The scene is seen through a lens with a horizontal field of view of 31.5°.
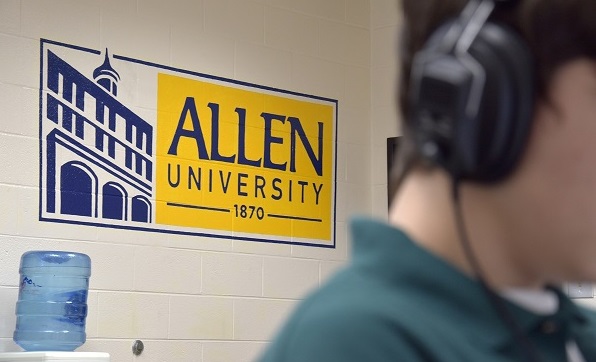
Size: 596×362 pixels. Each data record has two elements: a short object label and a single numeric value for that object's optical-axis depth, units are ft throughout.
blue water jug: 13.53
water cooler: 12.59
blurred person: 2.38
